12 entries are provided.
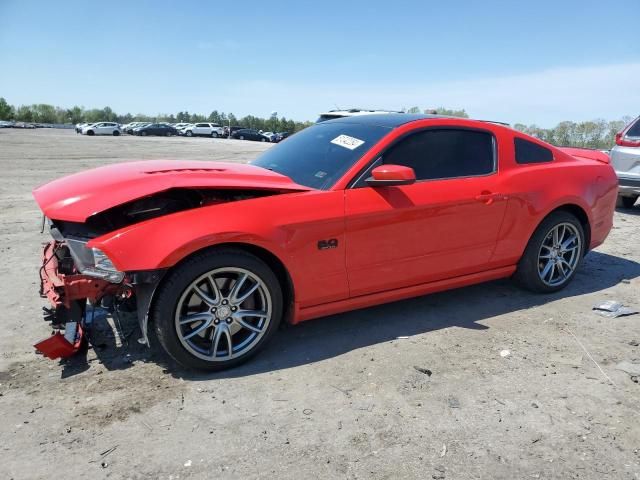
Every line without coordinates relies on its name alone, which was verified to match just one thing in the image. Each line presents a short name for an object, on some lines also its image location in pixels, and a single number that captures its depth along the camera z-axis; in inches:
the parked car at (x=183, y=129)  2324.3
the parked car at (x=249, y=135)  2075.2
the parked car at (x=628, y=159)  307.7
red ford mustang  116.0
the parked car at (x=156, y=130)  2124.8
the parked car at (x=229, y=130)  2194.5
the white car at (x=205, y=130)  2279.8
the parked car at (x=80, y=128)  2012.8
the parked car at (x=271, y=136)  1977.1
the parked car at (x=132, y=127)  2130.9
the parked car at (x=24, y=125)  2774.6
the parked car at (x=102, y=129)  1956.2
